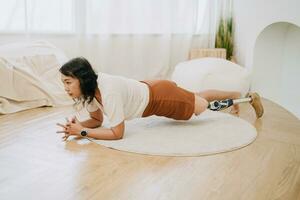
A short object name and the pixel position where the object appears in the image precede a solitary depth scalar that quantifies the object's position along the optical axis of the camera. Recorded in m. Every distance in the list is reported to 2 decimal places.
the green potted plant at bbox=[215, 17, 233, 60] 3.82
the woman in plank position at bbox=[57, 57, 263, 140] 1.64
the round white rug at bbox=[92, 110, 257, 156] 1.66
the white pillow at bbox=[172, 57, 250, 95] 2.86
